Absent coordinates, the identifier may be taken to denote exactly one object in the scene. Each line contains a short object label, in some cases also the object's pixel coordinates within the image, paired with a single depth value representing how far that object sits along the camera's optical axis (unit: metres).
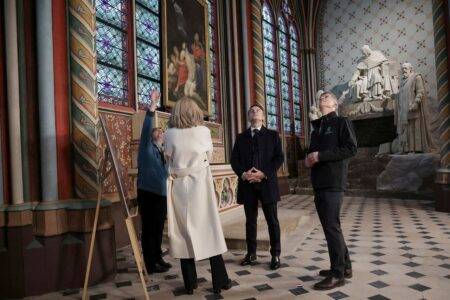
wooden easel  2.79
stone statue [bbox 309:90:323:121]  11.27
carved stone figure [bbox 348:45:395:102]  11.34
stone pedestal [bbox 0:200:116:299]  3.23
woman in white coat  2.90
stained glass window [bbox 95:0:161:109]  5.91
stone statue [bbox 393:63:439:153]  9.62
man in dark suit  3.67
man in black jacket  3.01
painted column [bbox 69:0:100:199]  3.55
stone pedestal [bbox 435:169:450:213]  6.91
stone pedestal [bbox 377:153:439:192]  8.87
